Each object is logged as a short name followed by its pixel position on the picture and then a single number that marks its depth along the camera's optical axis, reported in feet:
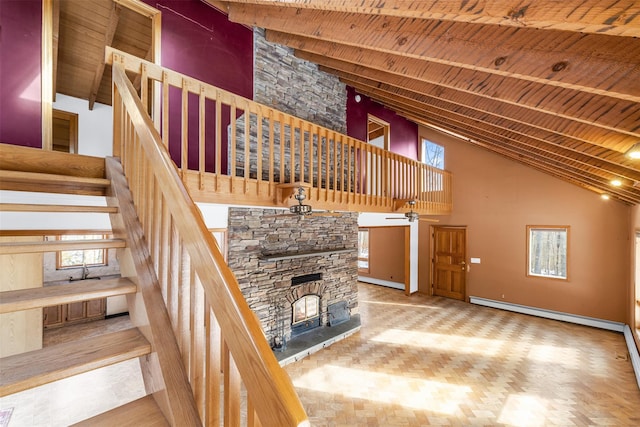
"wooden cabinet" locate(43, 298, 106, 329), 18.92
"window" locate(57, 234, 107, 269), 20.73
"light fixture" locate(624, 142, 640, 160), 5.45
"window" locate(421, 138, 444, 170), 26.58
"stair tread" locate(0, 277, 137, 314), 3.85
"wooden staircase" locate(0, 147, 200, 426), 3.43
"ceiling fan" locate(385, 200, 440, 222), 16.16
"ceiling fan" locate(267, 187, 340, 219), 10.11
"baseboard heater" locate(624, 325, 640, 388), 13.44
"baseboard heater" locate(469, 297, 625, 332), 18.66
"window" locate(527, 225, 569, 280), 20.43
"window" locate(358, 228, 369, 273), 32.89
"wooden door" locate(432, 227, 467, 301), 25.08
